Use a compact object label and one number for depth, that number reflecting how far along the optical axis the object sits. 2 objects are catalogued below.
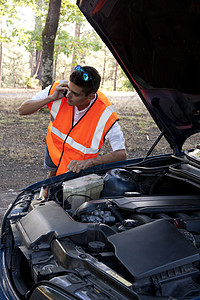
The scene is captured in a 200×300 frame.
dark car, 1.74
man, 3.50
